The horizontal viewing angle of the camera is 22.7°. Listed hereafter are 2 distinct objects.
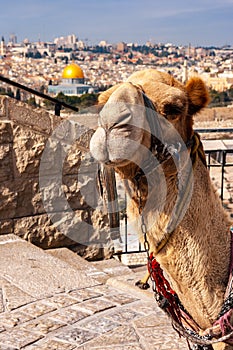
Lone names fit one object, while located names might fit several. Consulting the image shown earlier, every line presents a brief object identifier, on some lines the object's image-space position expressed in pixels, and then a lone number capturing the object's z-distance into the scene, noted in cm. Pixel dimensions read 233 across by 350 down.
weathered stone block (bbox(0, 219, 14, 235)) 512
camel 164
